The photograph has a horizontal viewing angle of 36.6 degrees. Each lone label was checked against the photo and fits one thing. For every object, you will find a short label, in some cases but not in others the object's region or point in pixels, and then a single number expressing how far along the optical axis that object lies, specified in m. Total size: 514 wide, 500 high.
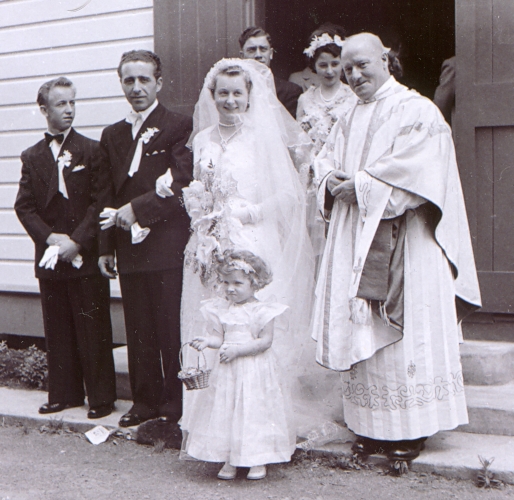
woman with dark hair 4.61
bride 4.08
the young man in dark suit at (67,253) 4.69
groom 4.37
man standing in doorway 4.76
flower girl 3.61
